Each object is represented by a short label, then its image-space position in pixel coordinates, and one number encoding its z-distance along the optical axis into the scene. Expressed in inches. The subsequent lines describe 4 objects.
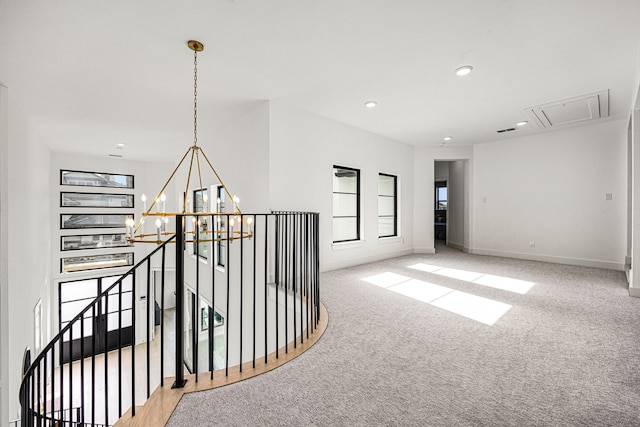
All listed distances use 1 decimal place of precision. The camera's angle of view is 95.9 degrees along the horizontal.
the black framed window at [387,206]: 250.5
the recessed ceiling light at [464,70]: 125.3
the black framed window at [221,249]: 232.1
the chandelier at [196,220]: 86.4
